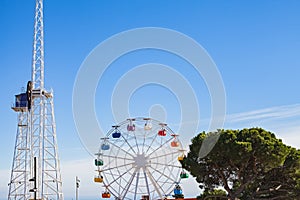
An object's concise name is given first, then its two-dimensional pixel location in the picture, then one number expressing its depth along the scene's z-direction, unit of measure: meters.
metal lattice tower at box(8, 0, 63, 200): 47.97
